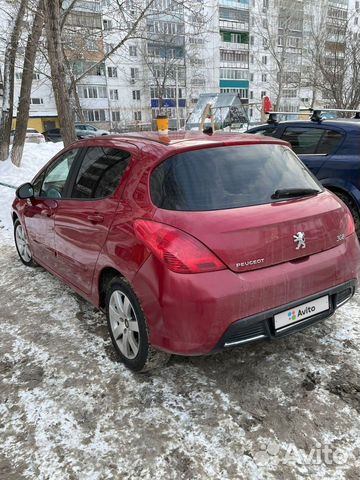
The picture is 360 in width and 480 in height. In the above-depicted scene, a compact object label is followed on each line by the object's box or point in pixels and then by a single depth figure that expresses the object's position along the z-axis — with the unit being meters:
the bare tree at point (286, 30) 37.49
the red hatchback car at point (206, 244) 2.33
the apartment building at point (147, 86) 48.41
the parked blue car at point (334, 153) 5.21
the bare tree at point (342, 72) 14.15
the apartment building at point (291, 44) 17.12
